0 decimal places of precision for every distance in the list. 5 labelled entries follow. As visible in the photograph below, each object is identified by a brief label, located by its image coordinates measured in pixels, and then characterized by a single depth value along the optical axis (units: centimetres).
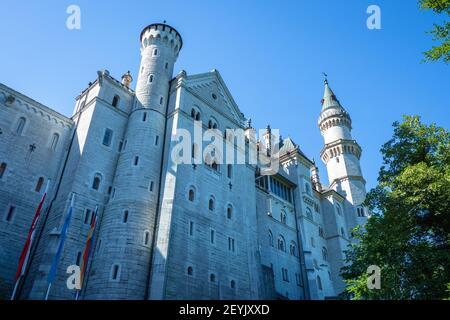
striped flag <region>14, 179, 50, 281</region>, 1906
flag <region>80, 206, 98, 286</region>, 2088
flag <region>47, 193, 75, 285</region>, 1972
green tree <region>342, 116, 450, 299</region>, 1777
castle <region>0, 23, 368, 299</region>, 2416
